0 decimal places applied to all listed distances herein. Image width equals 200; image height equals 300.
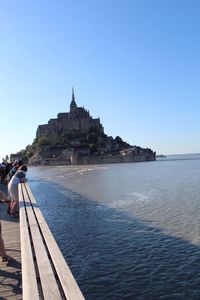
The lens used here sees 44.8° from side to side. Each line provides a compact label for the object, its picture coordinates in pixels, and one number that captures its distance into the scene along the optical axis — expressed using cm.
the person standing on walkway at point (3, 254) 503
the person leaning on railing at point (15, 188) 812
